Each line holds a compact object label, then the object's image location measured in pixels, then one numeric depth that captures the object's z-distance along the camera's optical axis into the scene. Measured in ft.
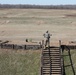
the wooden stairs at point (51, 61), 95.13
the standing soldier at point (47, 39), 105.29
